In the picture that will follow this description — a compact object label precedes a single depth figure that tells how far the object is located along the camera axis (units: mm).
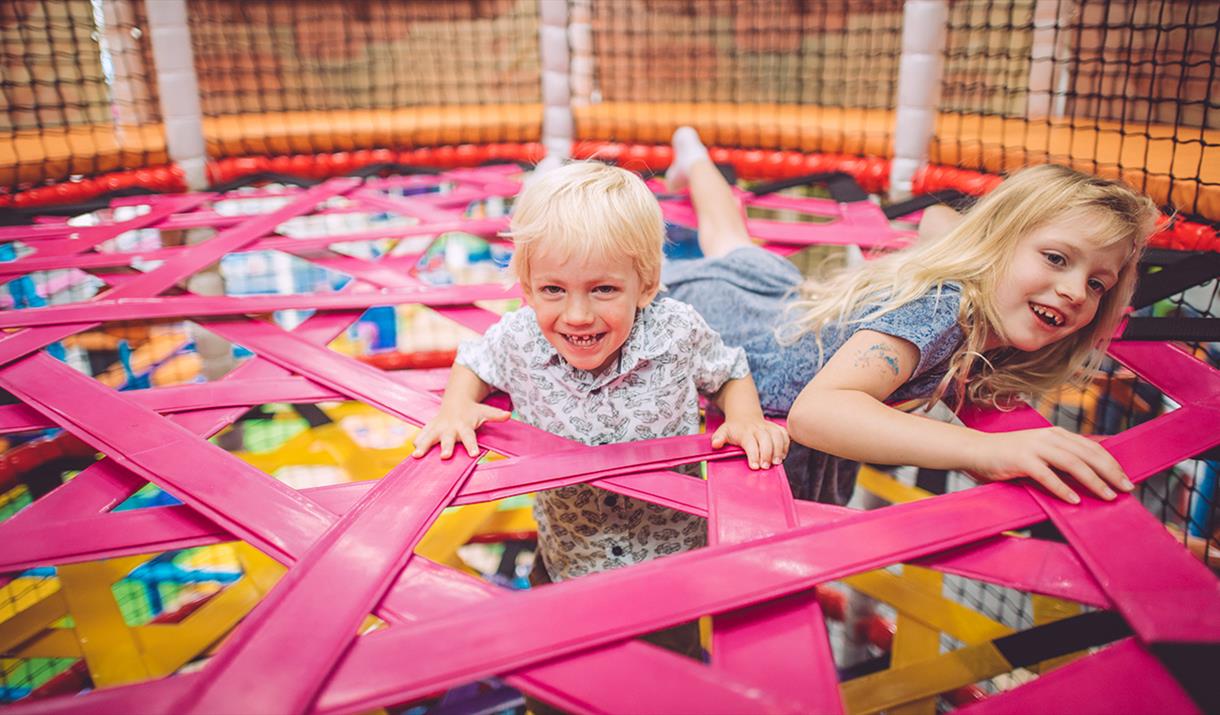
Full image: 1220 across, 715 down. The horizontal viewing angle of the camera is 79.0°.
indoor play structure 516
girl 743
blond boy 762
